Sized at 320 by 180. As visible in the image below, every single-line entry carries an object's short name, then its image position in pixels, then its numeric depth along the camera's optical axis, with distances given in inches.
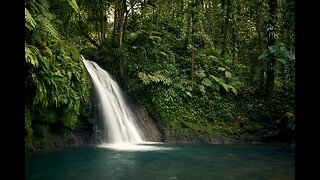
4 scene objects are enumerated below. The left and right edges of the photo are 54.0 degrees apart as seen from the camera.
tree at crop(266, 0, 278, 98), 683.4
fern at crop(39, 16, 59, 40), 348.2
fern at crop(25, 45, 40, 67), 300.5
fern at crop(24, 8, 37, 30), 277.2
